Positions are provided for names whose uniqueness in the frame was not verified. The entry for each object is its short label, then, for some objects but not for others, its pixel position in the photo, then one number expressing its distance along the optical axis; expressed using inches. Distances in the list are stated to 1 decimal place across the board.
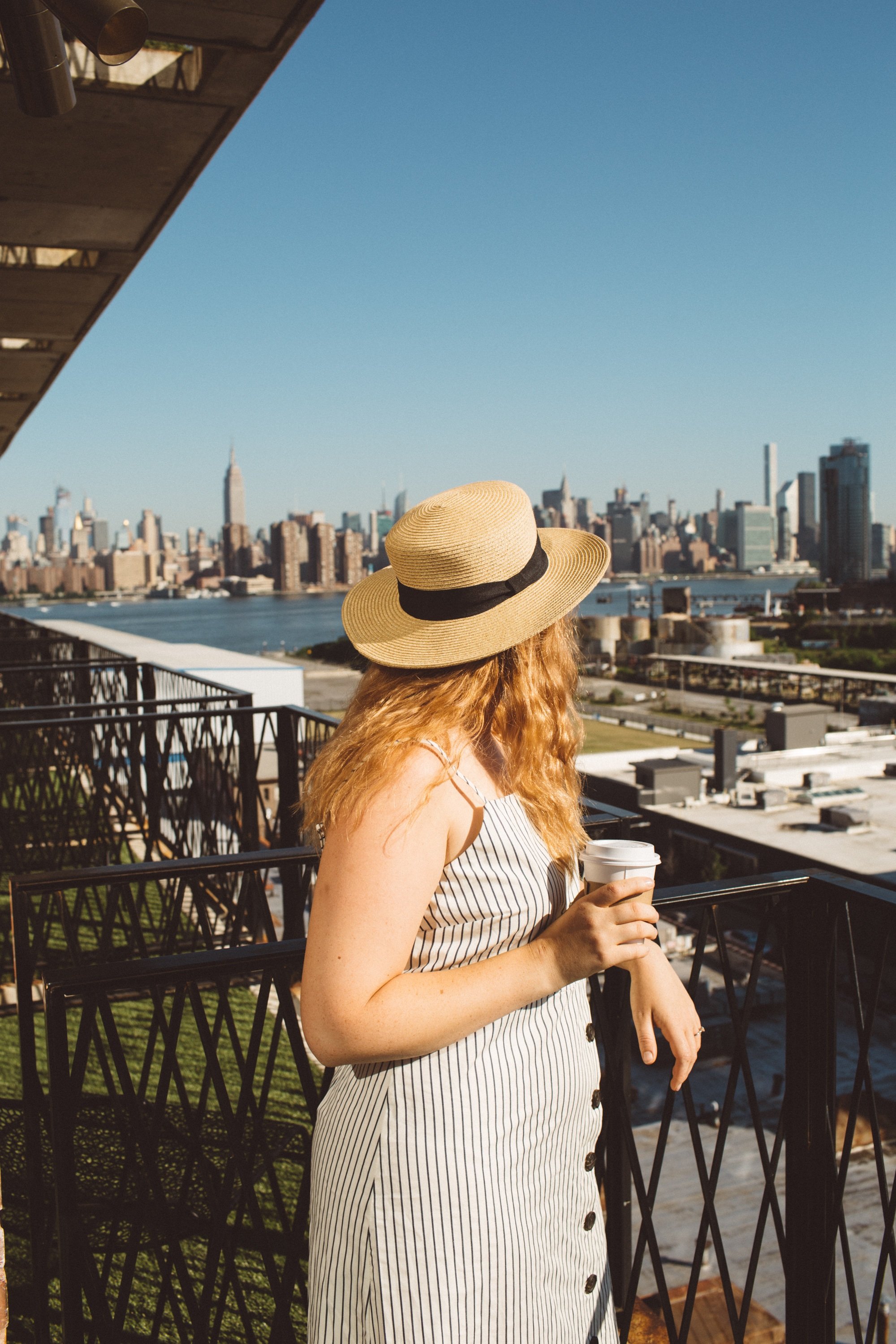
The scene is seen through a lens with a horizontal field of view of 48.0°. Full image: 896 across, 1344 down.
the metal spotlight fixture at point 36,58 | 82.4
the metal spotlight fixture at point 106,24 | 69.2
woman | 46.3
